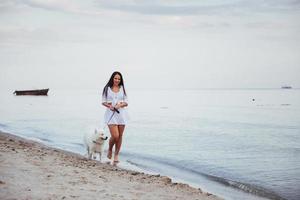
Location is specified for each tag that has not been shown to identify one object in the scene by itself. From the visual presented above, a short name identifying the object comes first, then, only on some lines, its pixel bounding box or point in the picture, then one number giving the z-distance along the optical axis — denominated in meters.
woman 8.79
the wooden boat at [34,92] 100.94
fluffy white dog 9.34
